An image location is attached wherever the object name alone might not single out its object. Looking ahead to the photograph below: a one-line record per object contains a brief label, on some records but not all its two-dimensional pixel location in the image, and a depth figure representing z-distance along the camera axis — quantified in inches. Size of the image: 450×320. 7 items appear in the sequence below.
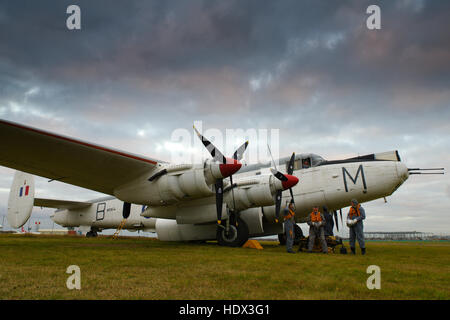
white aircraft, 373.7
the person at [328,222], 449.5
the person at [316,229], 379.9
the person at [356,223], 358.9
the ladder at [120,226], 908.0
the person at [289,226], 375.2
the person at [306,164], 522.0
